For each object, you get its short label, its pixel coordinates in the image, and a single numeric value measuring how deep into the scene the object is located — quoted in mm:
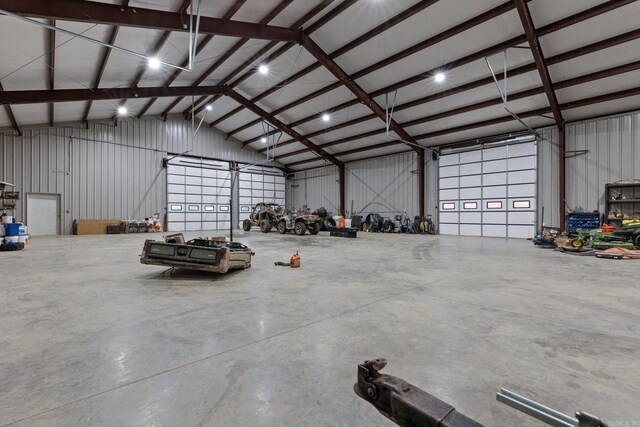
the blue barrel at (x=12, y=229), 8238
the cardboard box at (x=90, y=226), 13773
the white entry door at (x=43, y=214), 12906
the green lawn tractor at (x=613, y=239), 7238
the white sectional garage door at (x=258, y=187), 19969
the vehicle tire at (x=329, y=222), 14242
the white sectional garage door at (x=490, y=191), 11938
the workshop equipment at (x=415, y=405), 834
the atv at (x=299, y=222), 13031
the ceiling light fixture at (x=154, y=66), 9320
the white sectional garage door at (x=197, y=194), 17031
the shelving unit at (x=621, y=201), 9305
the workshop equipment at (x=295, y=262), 5295
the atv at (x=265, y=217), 14594
